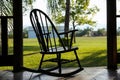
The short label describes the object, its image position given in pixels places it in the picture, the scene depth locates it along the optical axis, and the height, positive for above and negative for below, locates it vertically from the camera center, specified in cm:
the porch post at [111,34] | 400 +2
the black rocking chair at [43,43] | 341 -9
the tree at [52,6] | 520 +60
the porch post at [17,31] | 392 +7
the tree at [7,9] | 398 +42
